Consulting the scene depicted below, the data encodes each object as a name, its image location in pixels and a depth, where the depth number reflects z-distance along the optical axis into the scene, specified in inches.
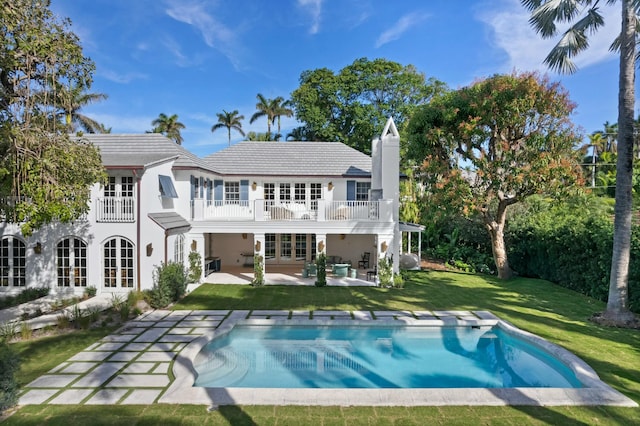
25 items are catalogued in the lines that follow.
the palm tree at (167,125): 2191.1
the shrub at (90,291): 618.9
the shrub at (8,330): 420.2
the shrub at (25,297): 578.6
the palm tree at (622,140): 476.1
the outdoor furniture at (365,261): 924.6
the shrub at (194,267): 725.9
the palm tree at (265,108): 2026.3
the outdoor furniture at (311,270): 784.9
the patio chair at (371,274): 765.1
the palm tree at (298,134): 1745.9
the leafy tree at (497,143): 717.9
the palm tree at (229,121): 2164.1
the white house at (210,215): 629.6
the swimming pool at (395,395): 286.2
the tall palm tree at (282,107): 2030.0
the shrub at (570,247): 610.2
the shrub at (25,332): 426.6
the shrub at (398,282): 717.3
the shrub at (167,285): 557.6
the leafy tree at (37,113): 339.3
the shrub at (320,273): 711.7
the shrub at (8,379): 266.1
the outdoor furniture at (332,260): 902.9
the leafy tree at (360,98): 1501.0
